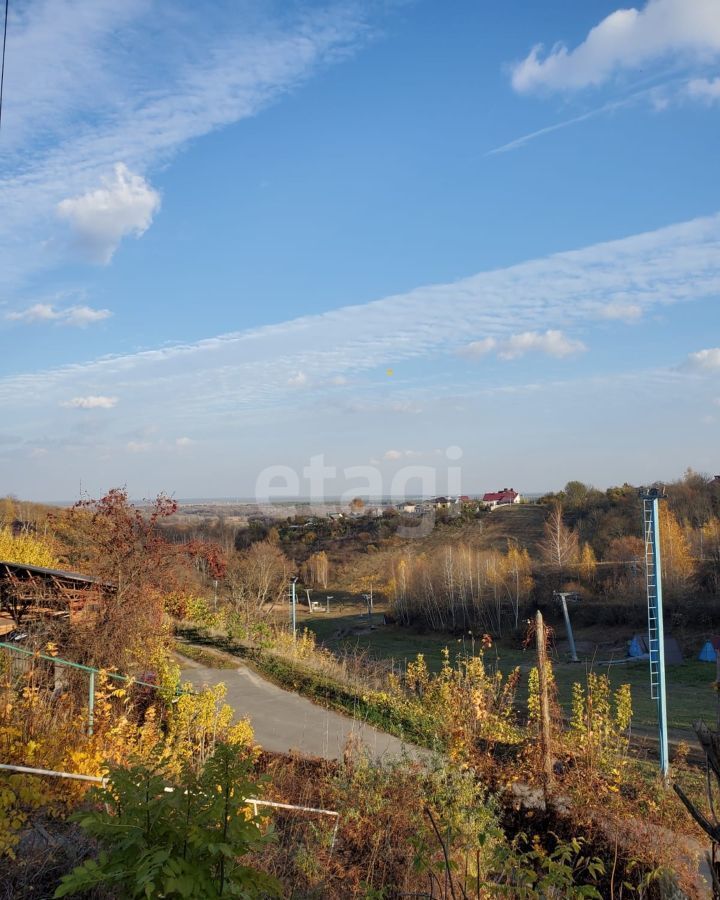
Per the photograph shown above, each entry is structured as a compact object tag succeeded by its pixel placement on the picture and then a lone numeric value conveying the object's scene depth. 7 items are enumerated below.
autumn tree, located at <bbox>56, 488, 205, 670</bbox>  9.73
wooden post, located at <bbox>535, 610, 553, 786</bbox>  7.32
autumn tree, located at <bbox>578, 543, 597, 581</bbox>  41.66
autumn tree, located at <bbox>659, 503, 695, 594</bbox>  34.84
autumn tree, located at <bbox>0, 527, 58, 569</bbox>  18.83
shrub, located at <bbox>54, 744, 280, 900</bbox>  2.46
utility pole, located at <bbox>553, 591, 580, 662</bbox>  28.80
